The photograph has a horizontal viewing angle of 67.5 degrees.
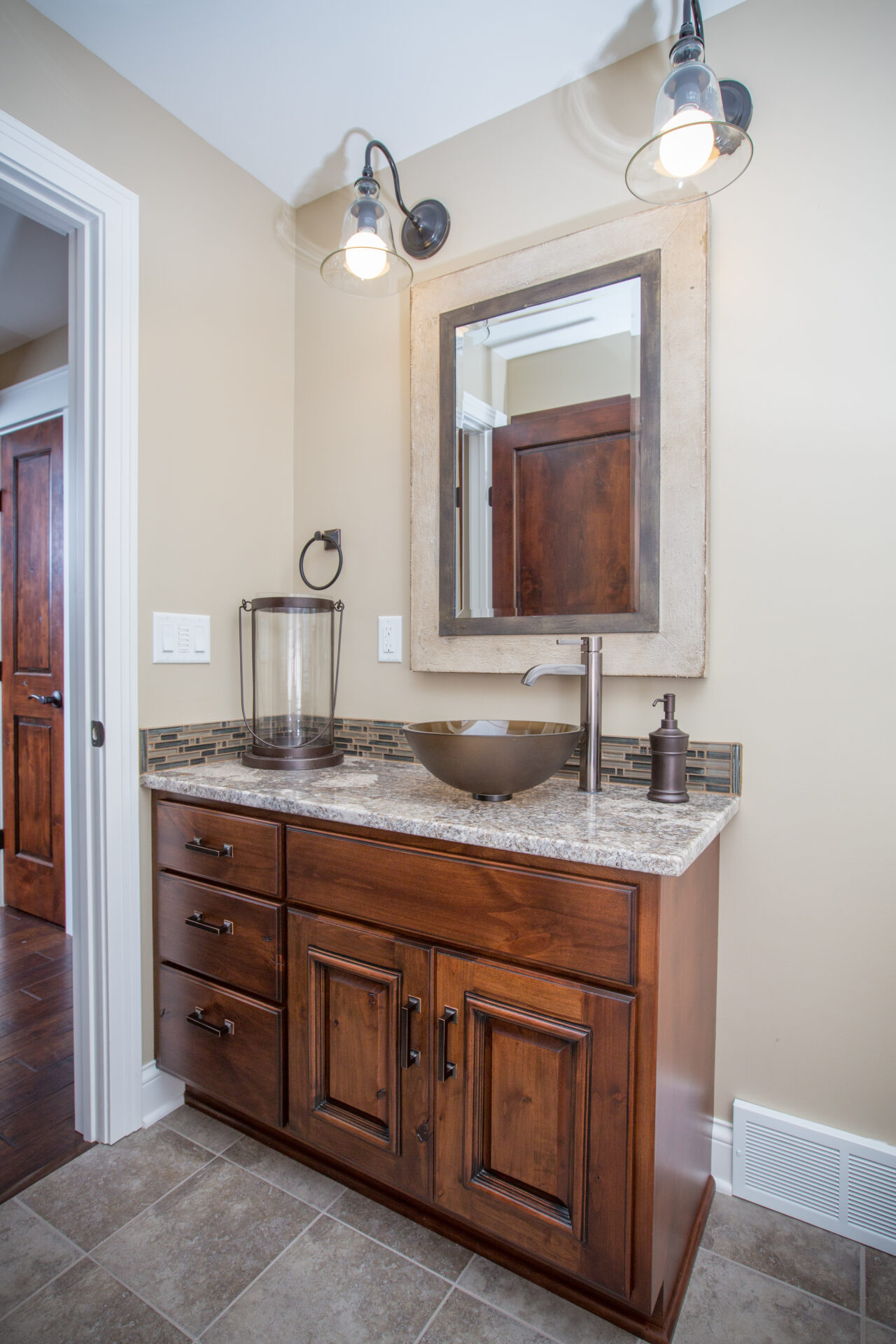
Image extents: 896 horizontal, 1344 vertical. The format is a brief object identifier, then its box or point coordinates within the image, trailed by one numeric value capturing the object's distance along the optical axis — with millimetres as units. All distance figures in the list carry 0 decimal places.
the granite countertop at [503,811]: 1025
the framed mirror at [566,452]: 1432
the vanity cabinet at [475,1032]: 1016
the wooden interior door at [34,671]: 2740
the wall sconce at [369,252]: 1590
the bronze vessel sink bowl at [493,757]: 1182
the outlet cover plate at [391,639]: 1863
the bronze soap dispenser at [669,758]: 1312
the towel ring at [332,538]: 1980
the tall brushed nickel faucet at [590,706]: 1414
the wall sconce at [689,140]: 1181
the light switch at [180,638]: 1661
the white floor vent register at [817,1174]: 1257
